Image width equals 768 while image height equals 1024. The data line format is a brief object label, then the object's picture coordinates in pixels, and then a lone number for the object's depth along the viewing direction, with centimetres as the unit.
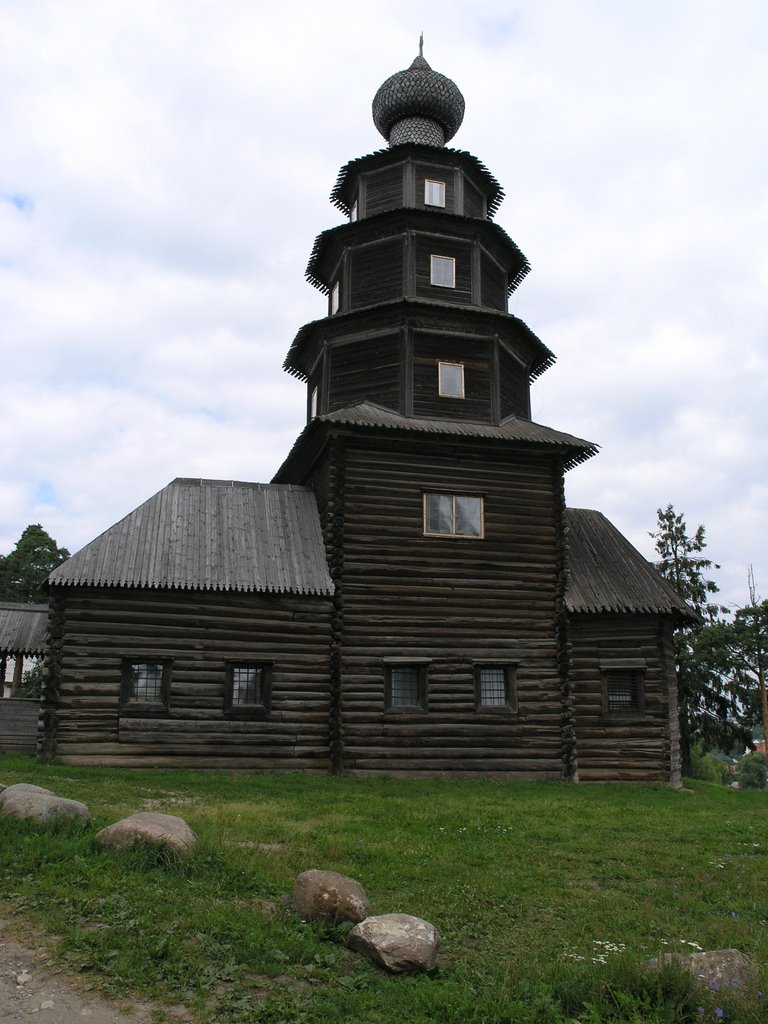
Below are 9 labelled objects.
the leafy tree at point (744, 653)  3394
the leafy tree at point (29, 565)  4891
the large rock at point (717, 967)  613
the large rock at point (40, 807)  922
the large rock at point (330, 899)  745
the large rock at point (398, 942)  668
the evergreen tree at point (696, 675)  3497
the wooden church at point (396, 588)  1905
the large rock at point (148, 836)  855
